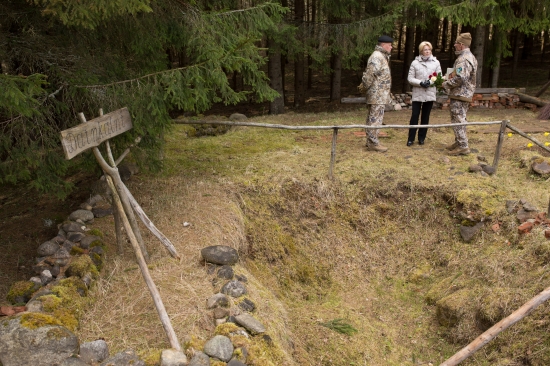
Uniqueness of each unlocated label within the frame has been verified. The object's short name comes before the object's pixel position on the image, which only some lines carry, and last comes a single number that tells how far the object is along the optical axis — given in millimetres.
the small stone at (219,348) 4121
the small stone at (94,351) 4002
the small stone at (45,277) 4946
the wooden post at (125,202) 4998
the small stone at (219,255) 5438
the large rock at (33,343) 3855
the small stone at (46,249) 5355
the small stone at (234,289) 4986
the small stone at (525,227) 6191
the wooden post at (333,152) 7805
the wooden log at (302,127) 7871
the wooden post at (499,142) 7688
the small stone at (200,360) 3969
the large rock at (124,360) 3961
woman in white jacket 8648
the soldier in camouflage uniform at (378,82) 8328
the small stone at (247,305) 4863
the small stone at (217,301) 4734
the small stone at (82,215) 6163
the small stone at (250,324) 4527
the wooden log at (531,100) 12056
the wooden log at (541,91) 13125
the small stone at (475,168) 7906
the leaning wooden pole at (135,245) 4215
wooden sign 4402
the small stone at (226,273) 5266
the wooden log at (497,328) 4340
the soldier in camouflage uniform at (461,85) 8102
